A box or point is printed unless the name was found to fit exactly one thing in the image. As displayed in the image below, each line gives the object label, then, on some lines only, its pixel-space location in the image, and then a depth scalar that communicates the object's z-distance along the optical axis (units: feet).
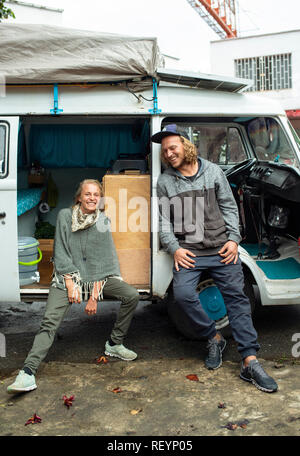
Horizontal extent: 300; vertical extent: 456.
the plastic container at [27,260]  14.38
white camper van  13.28
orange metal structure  83.66
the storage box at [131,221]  13.94
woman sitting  12.79
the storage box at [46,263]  16.17
